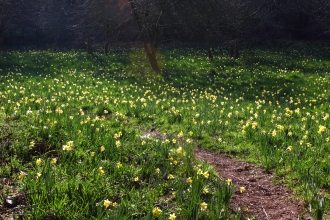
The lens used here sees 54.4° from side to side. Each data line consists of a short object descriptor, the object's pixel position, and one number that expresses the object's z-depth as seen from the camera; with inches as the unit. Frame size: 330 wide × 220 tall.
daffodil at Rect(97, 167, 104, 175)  142.0
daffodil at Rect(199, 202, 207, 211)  122.0
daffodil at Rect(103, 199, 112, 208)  115.7
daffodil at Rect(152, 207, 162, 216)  115.8
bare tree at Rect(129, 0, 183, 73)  598.7
